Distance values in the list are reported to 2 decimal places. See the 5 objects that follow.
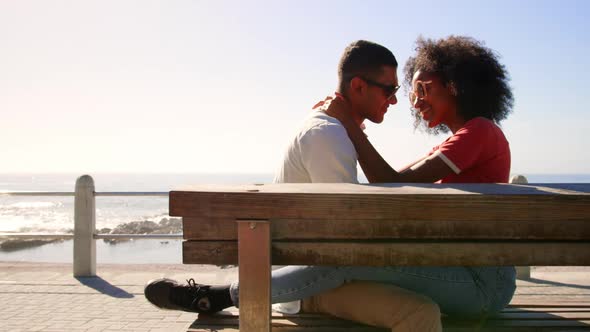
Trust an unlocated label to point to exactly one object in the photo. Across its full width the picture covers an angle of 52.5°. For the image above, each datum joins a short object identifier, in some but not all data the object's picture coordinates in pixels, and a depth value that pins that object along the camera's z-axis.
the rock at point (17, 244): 30.60
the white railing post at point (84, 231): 7.88
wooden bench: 1.68
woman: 2.40
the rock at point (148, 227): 33.47
